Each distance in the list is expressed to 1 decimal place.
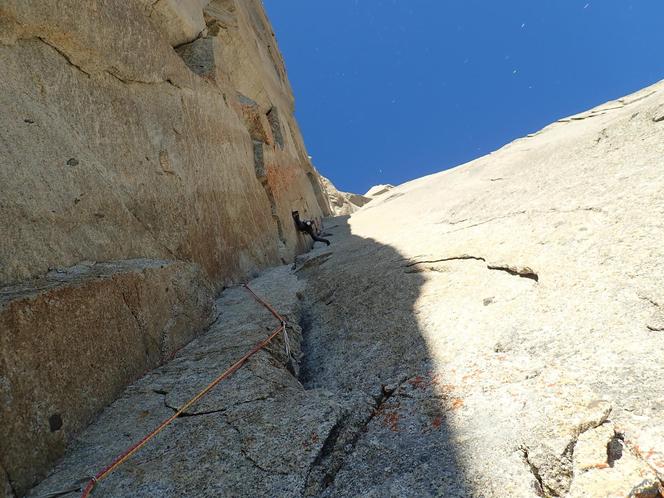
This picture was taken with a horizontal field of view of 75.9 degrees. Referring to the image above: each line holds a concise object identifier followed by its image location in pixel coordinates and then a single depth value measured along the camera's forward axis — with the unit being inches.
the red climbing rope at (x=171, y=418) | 86.5
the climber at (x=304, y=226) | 420.2
